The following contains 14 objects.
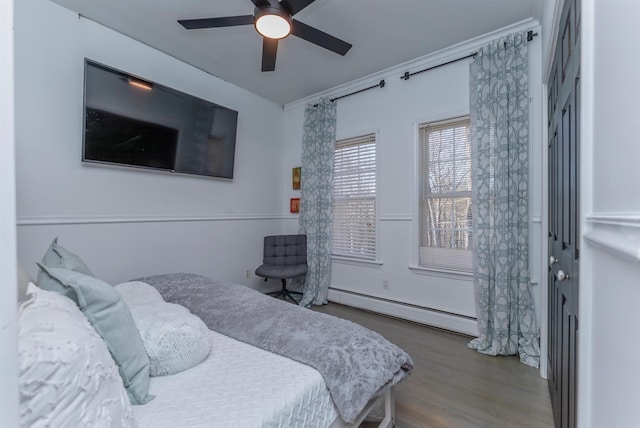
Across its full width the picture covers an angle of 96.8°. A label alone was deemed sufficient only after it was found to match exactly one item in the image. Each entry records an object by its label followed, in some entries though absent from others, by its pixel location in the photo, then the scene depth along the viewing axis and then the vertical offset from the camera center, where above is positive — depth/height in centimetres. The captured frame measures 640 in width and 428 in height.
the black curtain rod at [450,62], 239 +154
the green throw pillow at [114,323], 92 -37
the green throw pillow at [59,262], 101 -23
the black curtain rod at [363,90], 327 +154
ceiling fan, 182 +133
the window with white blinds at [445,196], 279 +23
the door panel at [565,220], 107 +0
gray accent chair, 353 -53
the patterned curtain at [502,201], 234 +15
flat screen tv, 240 +85
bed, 59 -61
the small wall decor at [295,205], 407 +15
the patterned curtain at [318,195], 367 +27
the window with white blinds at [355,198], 346 +23
